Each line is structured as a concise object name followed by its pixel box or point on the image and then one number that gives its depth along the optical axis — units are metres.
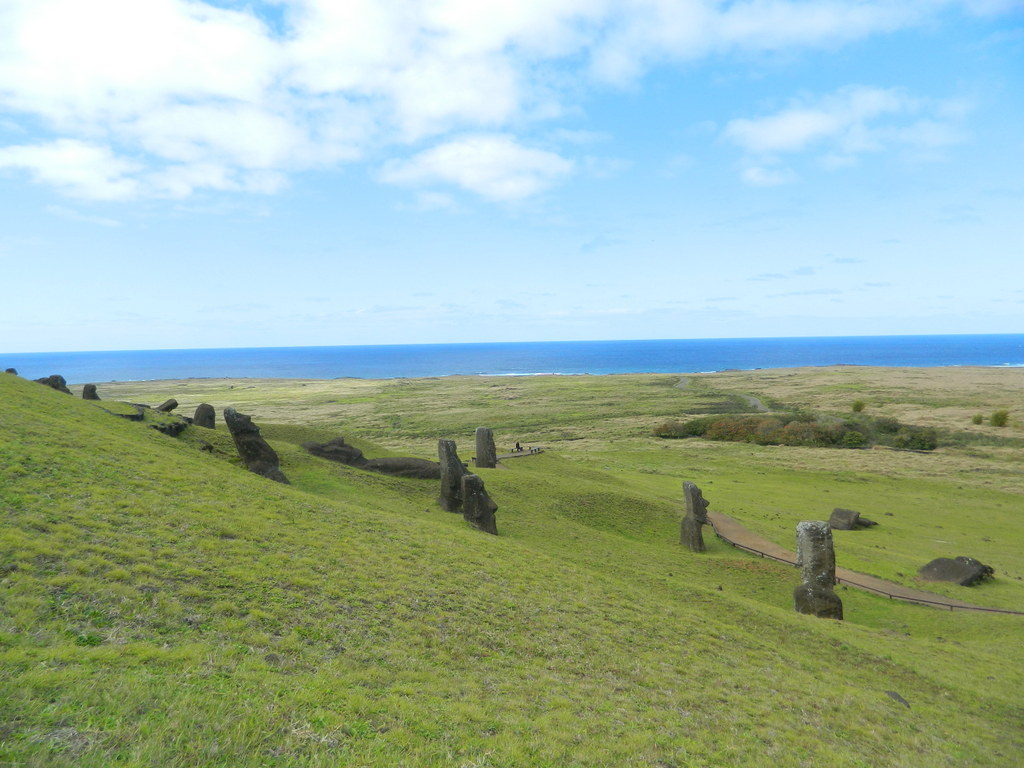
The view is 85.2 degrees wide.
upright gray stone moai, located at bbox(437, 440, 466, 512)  35.56
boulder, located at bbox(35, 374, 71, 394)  41.94
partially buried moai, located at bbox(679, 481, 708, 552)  37.12
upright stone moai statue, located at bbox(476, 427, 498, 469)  49.28
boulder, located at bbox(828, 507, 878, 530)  44.56
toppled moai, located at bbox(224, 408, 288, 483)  32.44
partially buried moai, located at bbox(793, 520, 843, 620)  27.06
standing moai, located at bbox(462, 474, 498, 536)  31.62
